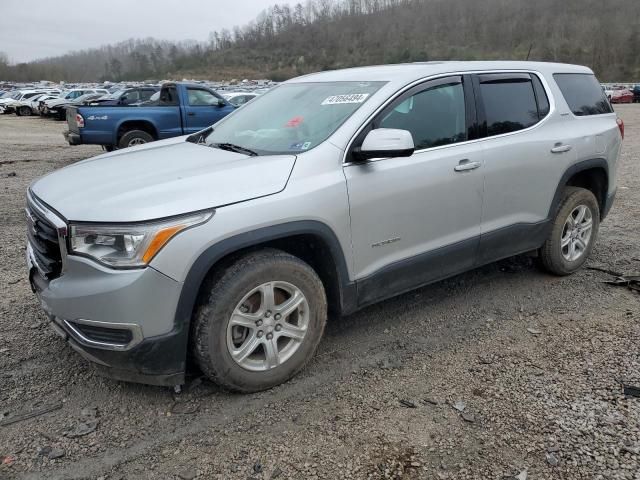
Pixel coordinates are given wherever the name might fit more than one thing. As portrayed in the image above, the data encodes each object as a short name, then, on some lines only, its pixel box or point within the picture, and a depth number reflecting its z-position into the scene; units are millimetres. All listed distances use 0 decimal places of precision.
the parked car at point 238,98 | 21062
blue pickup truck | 10922
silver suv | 2629
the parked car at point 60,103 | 28753
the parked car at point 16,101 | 34344
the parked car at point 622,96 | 44678
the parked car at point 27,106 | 33378
